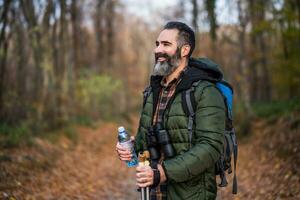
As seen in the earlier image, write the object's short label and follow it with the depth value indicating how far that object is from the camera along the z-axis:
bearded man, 3.40
